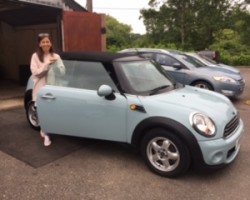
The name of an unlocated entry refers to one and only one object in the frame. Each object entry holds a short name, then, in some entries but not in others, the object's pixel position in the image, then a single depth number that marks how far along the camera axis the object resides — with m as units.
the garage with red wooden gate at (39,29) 6.07
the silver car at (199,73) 5.97
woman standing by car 3.43
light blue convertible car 2.65
